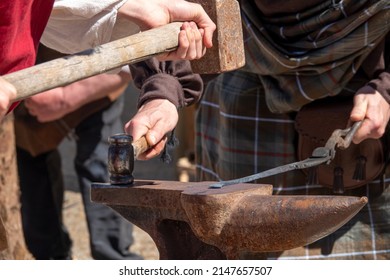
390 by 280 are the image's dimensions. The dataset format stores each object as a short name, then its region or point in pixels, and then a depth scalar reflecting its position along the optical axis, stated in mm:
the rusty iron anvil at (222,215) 2515
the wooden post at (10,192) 4080
